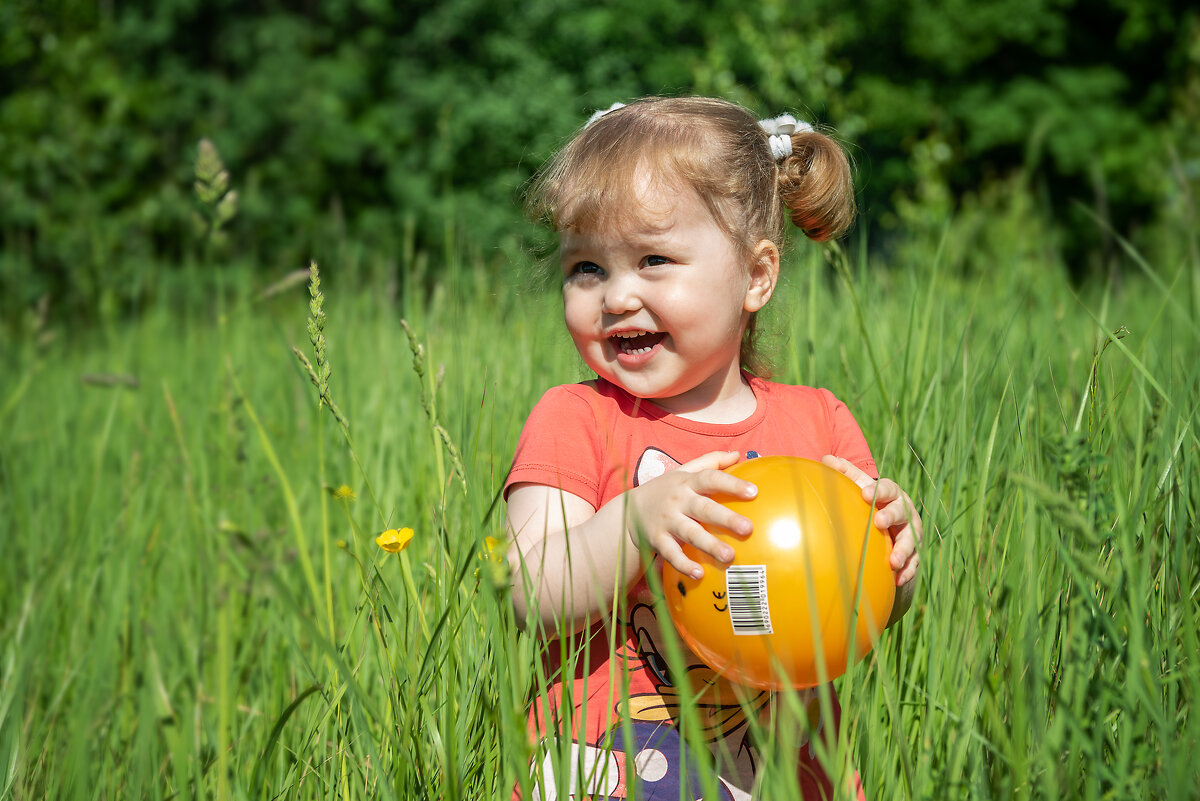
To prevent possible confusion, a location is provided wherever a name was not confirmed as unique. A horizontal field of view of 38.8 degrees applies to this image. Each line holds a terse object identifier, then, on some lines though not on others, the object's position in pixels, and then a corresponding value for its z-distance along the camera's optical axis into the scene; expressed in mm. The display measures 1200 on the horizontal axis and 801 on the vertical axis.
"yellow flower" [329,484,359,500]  905
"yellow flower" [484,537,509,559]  786
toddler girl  950
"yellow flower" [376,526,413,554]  916
